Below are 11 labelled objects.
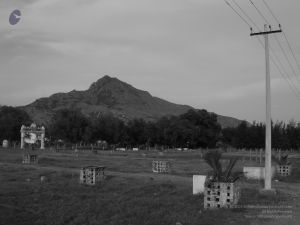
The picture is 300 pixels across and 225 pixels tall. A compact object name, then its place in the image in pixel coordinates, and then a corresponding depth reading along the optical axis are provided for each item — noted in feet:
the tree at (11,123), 266.36
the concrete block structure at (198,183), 57.84
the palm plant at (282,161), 94.07
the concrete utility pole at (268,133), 57.47
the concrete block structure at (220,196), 48.88
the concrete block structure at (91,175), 73.36
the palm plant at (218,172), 51.13
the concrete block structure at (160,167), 92.79
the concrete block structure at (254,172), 80.07
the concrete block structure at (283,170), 92.38
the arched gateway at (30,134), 227.61
